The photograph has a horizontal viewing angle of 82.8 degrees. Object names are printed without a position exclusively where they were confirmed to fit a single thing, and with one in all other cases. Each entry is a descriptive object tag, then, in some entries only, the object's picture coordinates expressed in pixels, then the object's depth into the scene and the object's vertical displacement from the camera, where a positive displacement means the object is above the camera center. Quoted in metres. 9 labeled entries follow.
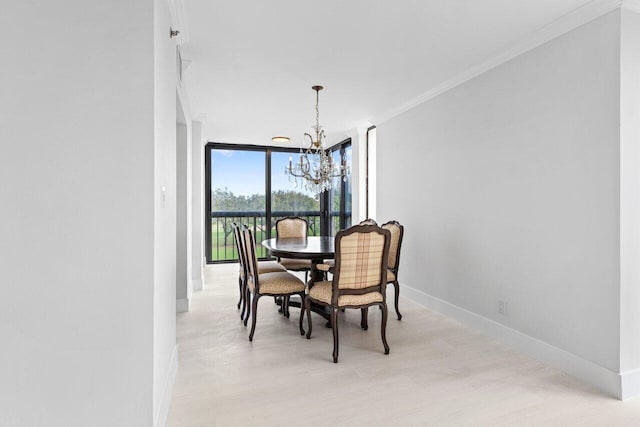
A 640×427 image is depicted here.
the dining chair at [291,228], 5.27 -0.20
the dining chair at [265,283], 3.29 -0.63
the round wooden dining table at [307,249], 3.38 -0.34
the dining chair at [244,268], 3.71 -0.58
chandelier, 4.30 +0.56
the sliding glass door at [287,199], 7.71 +0.33
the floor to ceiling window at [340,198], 6.86 +0.32
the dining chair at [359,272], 2.80 -0.47
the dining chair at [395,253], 3.78 -0.43
